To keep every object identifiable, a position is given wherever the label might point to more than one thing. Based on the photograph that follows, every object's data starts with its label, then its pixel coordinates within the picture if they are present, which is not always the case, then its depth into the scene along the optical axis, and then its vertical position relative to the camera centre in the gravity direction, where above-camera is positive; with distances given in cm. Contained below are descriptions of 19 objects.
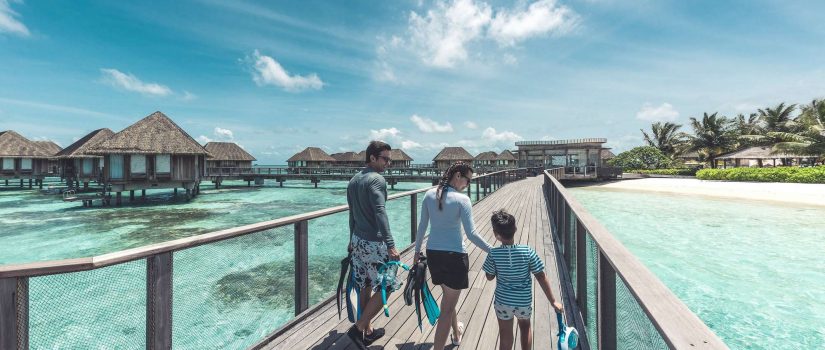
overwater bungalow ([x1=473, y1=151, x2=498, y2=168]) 5987 +216
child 237 -73
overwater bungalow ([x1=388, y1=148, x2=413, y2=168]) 5761 +220
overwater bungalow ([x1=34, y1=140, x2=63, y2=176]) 4138 +277
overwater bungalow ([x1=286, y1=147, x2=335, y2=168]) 5453 +207
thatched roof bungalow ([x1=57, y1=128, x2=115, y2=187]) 3188 +122
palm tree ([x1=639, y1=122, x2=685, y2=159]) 5128 +467
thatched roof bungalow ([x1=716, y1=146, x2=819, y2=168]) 3433 +133
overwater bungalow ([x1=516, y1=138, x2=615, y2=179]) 3594 +177
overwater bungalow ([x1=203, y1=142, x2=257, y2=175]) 4688 +233
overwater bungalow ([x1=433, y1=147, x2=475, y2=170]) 5061 +220
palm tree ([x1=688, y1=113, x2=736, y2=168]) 4195 +386
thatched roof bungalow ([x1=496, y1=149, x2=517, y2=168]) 5875 +208
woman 258 -56
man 272 -47
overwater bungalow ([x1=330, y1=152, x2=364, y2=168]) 6191 +220
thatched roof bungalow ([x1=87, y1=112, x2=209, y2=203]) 2538 +131
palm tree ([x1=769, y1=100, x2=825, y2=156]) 2706 +284
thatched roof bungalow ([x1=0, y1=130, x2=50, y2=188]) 3706 +176
